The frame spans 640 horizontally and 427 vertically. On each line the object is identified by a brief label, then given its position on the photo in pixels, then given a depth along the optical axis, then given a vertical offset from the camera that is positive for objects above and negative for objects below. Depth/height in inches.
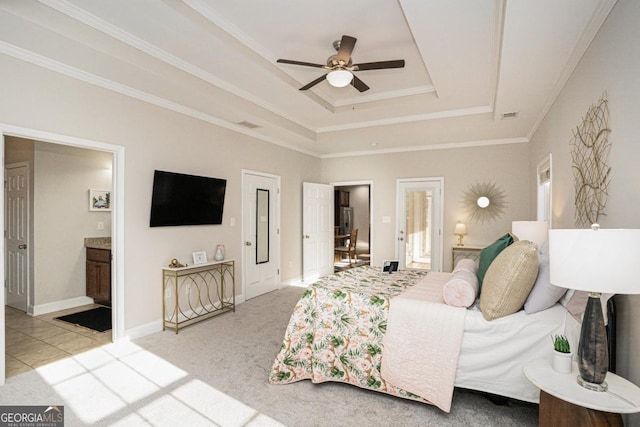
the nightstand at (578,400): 52.1 -30.4
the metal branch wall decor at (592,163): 78.7 +13.4
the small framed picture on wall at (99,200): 192.9 +7.2
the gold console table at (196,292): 149.6 -40.4
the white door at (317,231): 249.1 -14.4
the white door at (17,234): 172.0 -11.8
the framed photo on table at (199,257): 161.0 -22.4
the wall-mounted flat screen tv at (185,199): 144.9 +6.2
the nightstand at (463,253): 217.5 -27.0
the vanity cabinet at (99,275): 180.4 -35.1
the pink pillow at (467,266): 111.3 -19.0
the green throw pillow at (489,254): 103.7 -13.4
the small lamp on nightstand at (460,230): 220.6 -11.8
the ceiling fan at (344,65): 103.9 +48.3
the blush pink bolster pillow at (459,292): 87.5 -21.4
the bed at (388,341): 79.2 -35.0
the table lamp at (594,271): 49.3 -9.1
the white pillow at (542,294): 78.4 -19.7
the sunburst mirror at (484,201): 217.2 +7.6
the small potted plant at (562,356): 62.4 -27.4
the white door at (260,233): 199.0 -13.0
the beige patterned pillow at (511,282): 77.6 -16.6
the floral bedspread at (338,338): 94.5 -37.8
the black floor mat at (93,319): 152.6 -52.7
